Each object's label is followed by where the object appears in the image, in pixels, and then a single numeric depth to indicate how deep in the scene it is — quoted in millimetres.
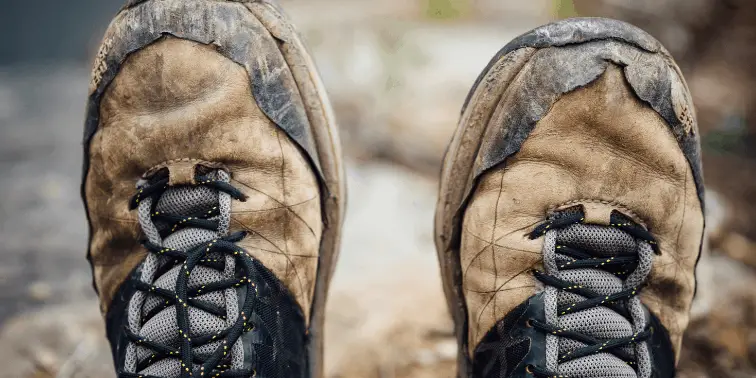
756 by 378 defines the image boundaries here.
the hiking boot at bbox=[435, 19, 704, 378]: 1067
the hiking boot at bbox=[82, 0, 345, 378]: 1070
